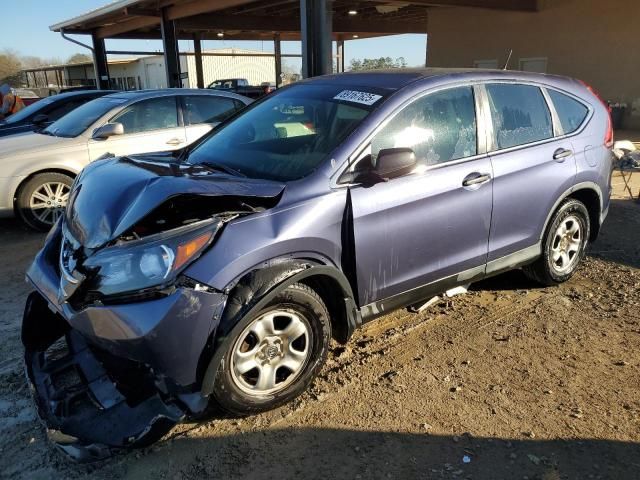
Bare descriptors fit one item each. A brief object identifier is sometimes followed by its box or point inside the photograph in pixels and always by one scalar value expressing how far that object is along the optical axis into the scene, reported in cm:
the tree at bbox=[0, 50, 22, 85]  6028
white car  615
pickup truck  2472
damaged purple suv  247
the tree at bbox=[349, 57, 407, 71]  4966
